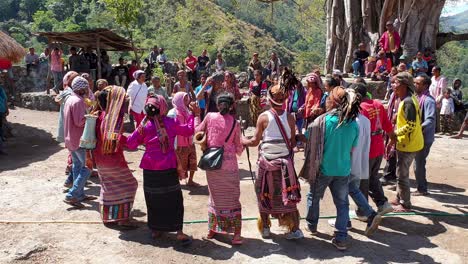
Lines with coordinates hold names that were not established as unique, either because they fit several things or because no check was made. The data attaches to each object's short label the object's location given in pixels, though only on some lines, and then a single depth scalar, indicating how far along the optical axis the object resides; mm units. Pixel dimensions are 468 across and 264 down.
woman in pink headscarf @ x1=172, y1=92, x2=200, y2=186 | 5898
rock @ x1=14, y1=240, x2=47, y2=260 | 4141
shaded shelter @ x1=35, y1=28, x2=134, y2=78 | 11490
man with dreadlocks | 4109
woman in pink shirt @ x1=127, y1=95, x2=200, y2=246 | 4258
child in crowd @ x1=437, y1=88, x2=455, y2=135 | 10979
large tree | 13586
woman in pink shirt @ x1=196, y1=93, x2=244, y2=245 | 4273
